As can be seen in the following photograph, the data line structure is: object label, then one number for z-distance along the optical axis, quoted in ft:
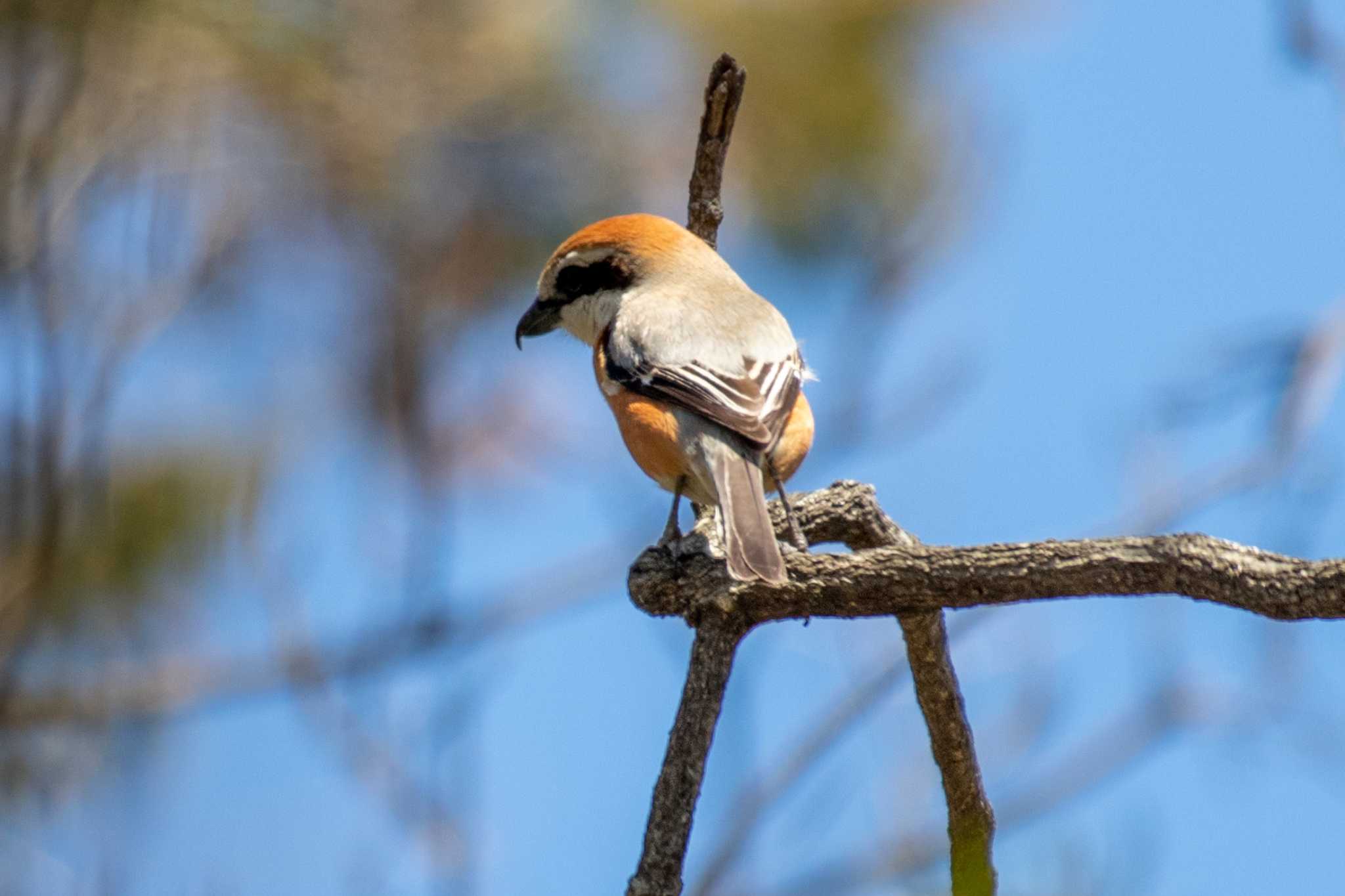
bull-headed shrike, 22.56
